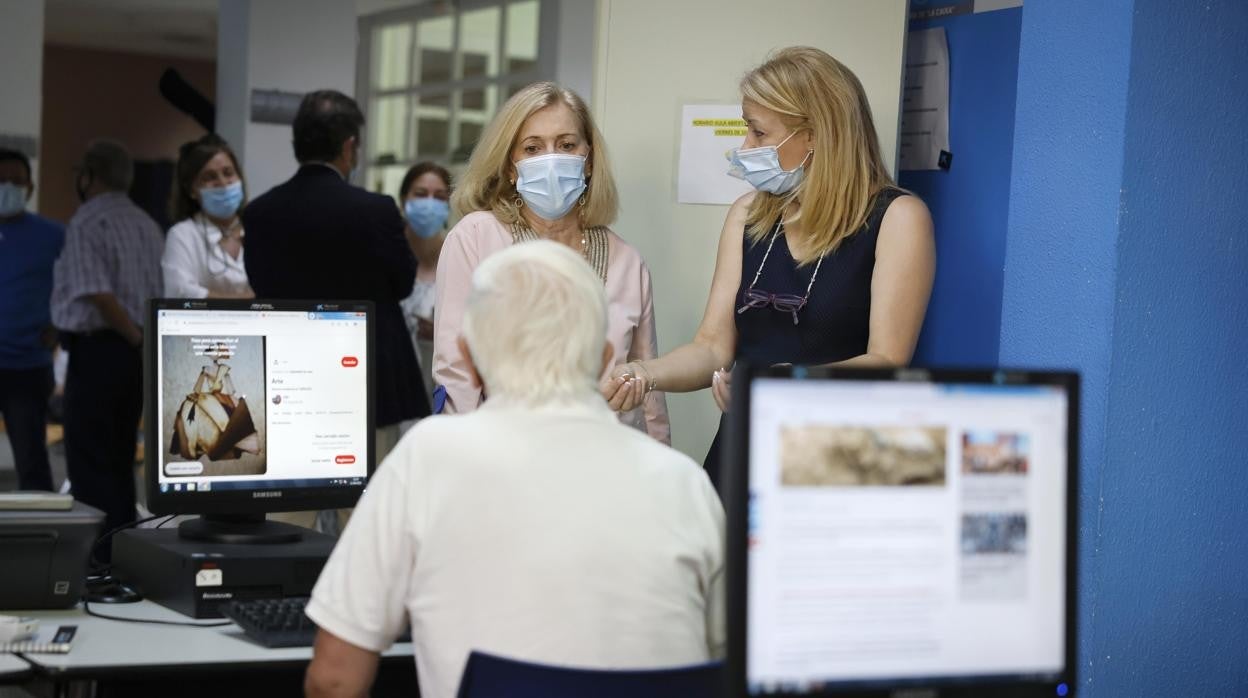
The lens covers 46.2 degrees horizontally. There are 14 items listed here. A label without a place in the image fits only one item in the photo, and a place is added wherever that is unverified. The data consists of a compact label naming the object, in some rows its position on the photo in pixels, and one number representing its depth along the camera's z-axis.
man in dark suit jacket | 4.05
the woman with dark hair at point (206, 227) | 5.14
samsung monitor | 2.66
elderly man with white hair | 1.68
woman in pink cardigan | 3.13
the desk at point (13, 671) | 2.11
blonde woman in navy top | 2.79
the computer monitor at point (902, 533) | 1.48
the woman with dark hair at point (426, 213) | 5.54
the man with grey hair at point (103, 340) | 5.12
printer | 2.44
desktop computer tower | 2.50
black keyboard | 2.30
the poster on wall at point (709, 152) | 3.69
